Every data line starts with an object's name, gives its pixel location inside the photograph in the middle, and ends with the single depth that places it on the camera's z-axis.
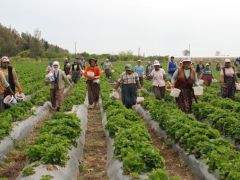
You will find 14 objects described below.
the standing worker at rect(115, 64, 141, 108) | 10.15
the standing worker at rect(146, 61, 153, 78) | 17.73
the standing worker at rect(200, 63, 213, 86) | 17.97
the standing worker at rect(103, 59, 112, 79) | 23.01
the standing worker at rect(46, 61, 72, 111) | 10.58
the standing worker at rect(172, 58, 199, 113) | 8.95
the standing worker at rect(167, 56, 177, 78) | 13.75
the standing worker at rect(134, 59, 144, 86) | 15.00
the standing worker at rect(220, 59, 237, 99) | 10.91
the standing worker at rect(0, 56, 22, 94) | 8.56
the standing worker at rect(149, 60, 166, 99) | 11.32
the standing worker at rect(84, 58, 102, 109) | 11.49
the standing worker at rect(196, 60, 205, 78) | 19.80
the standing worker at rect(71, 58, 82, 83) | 18.51
